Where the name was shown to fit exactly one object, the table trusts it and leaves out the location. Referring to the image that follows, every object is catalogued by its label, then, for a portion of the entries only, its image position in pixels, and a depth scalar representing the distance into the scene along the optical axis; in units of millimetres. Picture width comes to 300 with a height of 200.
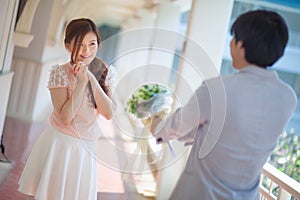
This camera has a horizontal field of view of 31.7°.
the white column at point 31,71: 7320
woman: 2291
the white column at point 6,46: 4392
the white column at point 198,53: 2101
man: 1866
